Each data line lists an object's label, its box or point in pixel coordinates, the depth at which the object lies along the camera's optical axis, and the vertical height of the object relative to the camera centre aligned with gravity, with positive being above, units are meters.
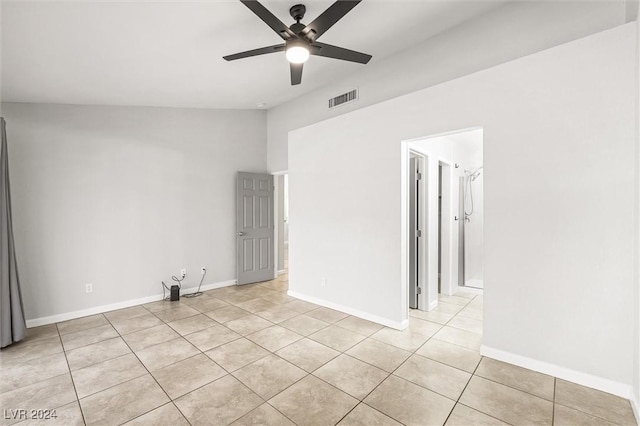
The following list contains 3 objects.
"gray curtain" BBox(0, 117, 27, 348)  3.08 -0.72
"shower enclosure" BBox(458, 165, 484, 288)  5.40 -0.37
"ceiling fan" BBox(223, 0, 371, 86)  2.01 +1.35
